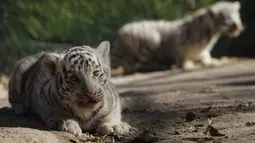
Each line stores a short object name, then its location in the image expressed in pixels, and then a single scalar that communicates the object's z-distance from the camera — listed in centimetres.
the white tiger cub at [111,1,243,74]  2213
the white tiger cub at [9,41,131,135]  790
